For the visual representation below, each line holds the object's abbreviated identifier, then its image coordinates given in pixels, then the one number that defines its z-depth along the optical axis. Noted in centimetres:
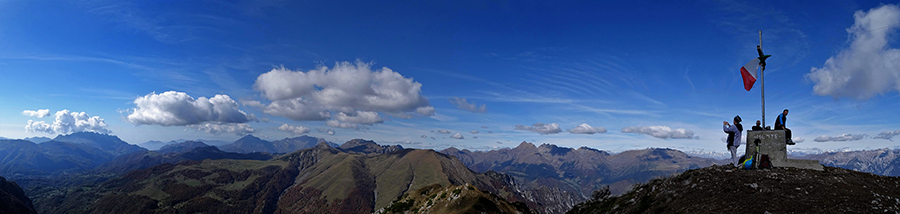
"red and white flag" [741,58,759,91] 2881
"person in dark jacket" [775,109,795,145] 2785
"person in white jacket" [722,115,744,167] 2877
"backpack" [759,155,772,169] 2720
